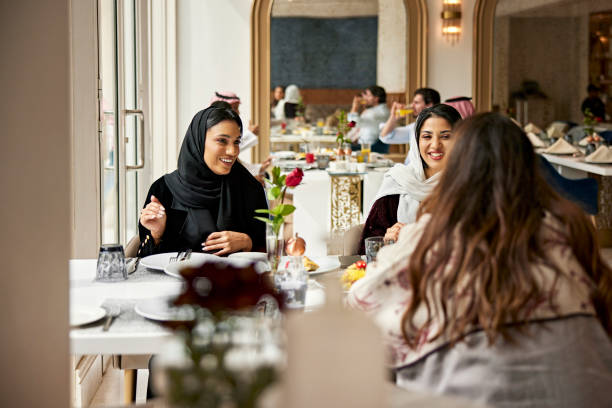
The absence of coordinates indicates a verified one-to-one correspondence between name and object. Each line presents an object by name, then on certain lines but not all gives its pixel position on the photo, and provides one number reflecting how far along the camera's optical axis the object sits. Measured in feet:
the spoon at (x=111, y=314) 5.66
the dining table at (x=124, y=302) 5.43
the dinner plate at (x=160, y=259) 7.64
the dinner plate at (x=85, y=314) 5.67
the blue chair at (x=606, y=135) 24.65
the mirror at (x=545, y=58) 26.05
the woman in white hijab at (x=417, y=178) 10.30
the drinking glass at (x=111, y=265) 7.15
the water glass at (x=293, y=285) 6.17
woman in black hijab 10.00
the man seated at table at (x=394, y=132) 22.75
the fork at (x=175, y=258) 7.88
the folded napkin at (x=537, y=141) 24.72
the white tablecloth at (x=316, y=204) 19.01
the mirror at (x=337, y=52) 25.41
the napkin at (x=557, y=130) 26.23
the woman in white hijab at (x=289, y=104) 25.39
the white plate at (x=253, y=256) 7.93
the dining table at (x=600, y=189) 22.35
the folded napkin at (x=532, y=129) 26.22
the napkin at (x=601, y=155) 19.62
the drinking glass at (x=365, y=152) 20.53
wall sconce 25.52
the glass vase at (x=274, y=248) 7.10
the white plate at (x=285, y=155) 22.50
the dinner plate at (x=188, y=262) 7.32
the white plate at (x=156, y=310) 5.68
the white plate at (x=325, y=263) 7.63
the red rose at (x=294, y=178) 7.23
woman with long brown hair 4.58
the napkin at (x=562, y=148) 22.43
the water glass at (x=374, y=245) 7.42
